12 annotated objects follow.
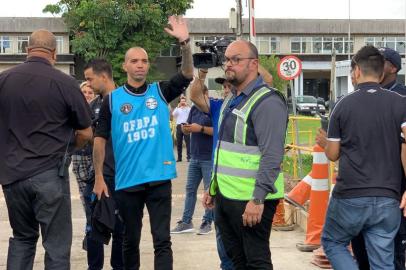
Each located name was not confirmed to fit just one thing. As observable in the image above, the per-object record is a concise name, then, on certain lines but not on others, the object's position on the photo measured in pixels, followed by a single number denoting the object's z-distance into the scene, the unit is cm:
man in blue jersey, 509
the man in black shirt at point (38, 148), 446
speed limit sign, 1667
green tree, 4784
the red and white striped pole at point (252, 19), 1221
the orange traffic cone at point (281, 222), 788
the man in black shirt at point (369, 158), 422
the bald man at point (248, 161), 410
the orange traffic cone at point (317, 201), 677
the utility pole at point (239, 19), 1733
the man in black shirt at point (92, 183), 563
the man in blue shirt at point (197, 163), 762
